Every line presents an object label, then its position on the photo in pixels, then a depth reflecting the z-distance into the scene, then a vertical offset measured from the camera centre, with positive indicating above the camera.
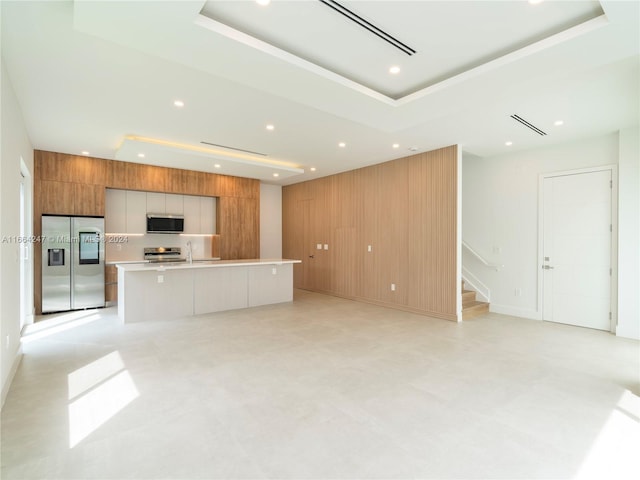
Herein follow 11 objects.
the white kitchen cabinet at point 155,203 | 7.25 +0.76
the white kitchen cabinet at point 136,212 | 7.05 +0.54
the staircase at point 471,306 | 5.69 -1.26
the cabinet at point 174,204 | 7.49 +0.76
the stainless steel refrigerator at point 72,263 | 5.86 -0.48
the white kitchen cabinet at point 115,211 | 6.80 +0.54
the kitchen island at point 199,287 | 5.28 -0.91
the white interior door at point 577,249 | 5.07 -0.20
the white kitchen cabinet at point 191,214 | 7.79 +0.54
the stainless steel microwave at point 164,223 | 7.18 +0.30
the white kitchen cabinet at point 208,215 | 8.02 +0.54
